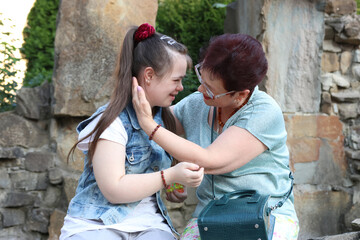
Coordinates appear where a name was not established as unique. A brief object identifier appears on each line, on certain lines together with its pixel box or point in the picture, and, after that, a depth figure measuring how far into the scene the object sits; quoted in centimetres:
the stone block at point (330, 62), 377
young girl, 197
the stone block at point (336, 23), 368
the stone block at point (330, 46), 378
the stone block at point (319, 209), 367
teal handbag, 181
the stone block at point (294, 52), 354
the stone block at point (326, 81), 373
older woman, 204
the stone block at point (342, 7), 366
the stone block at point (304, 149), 365
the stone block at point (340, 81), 378
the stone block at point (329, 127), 373
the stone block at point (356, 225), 291
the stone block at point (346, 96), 376
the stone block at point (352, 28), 367
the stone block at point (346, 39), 372
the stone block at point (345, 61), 382
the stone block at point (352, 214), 373
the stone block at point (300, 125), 363
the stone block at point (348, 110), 380
